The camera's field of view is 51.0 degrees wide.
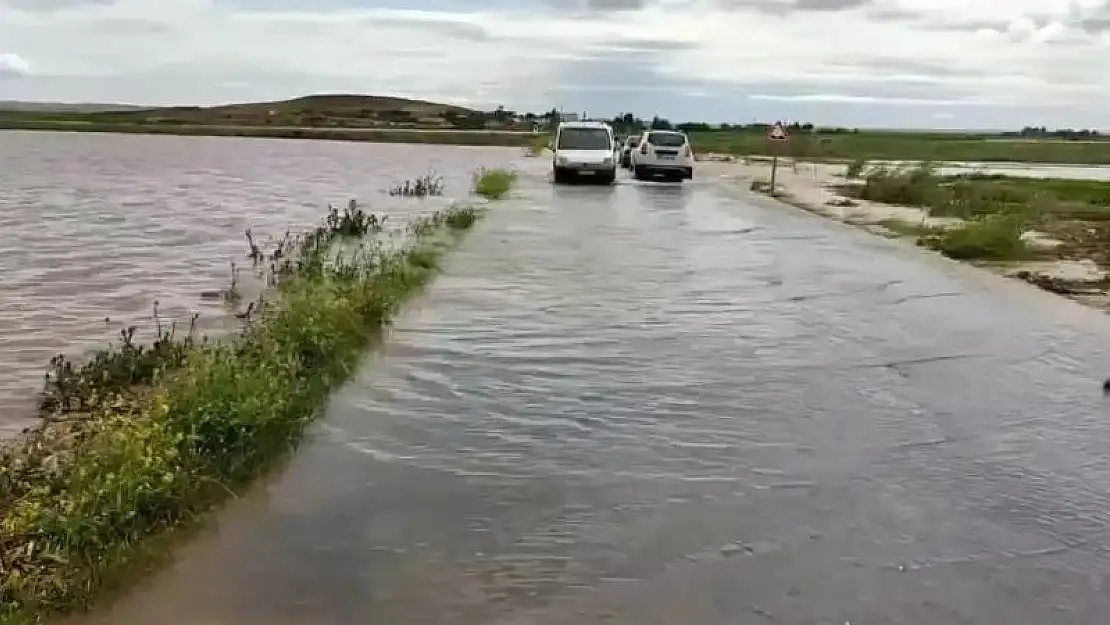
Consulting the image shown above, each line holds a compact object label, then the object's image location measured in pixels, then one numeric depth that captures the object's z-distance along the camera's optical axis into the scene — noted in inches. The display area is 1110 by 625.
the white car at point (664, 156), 1519.4
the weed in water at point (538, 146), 2941.2
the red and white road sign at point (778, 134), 1341.0
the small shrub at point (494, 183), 1307.9
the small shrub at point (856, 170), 1806.1
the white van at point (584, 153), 1429.6
